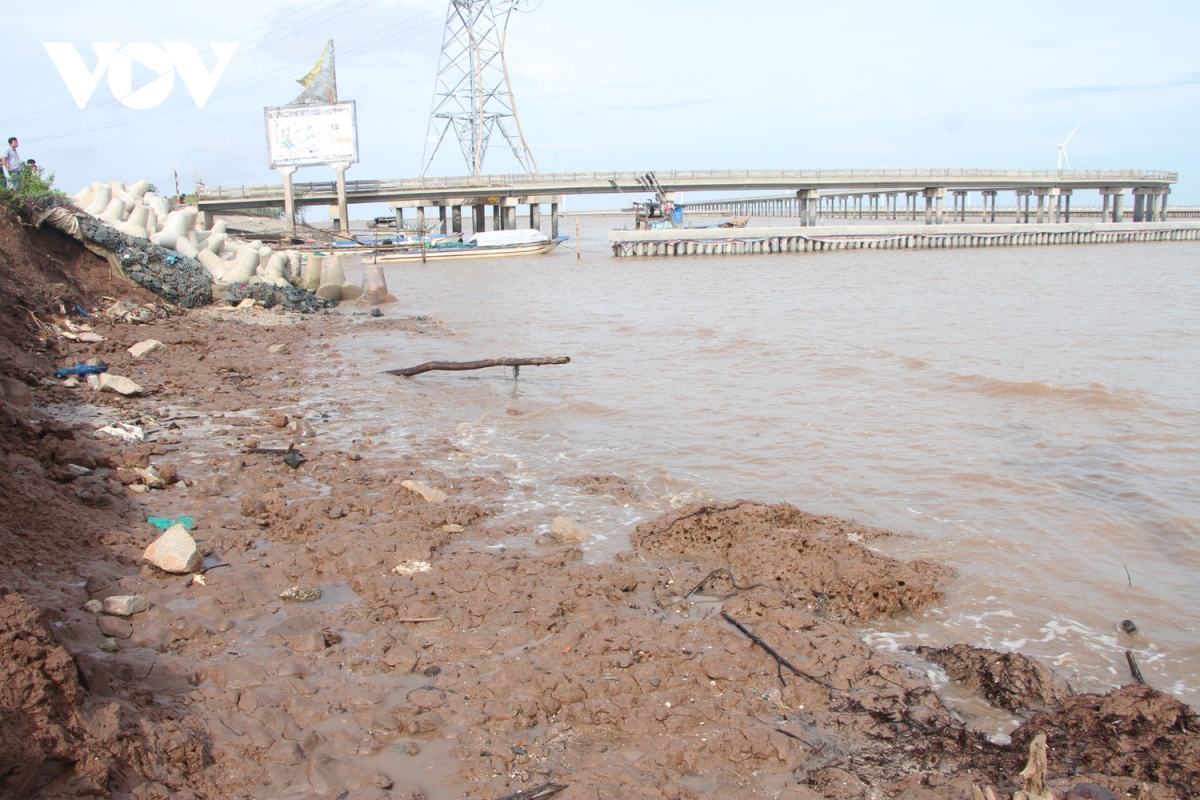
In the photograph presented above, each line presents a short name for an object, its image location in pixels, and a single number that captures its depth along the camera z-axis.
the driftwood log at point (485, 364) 11.57
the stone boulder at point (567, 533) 6.50
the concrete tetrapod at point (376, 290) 24.33
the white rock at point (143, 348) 12.38
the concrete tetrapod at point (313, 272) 24.61
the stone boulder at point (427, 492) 7.12
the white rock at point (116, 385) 9.80
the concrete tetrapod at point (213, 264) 20.57
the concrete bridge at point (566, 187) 55.53
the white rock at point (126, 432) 8.03
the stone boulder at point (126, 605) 4.57
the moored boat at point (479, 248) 43.84
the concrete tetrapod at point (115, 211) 18.91
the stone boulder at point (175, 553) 5.19
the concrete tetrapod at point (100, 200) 18.95
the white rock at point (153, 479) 6.82
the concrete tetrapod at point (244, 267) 20.69
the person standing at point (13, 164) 16.15
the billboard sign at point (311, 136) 49.00
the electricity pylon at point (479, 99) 67.94
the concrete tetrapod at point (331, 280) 24.25
